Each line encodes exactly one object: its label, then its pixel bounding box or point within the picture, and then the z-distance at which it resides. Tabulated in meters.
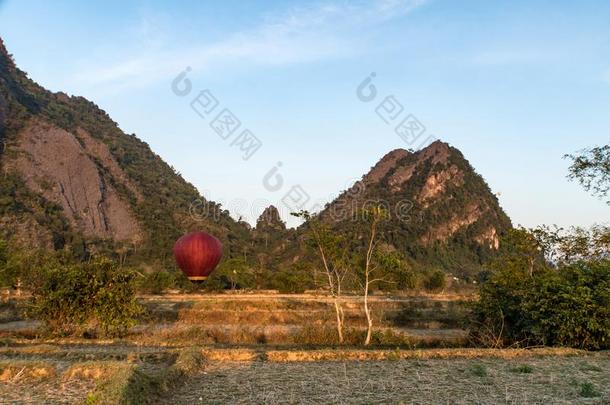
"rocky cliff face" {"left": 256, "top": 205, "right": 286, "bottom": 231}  127.89
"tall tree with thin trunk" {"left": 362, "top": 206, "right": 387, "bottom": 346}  18.16
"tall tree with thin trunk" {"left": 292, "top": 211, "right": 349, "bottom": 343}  20.08
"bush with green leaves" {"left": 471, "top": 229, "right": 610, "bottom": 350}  15.96
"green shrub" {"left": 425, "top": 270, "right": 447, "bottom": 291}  54.84
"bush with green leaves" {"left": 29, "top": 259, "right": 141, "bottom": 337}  19.09
